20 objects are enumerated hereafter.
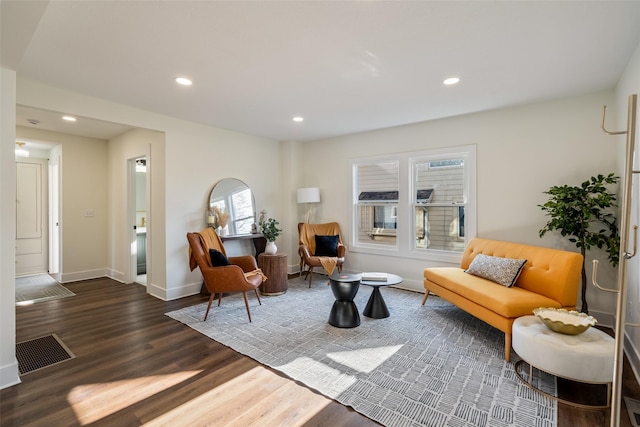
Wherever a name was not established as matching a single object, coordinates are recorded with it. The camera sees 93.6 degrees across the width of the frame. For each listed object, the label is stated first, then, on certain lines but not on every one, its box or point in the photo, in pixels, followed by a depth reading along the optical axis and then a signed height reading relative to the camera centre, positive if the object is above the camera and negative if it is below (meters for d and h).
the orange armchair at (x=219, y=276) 3.38 -0.75
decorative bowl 2.08 -0.79
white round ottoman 1.91 -0.95
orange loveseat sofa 2.56 -0.76
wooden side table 4.35 -0.93
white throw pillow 3.01 -0.62
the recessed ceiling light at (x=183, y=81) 2.90 +1.27
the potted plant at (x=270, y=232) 4.78 -0.36
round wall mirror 4.62 +0.04
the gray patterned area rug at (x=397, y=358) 1.91 -1.26
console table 4.99 -0.55
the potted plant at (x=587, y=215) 2.92 -0.05
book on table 3.46 -0.79
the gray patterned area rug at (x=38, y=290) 4.14 -1.22
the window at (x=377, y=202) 4.90 +0.13
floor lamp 5.35 +0.26
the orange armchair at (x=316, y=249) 4.62 -0.65
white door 5.48 -0.20
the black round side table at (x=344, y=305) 3.19 -1.04
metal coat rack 1.34 -0.29
